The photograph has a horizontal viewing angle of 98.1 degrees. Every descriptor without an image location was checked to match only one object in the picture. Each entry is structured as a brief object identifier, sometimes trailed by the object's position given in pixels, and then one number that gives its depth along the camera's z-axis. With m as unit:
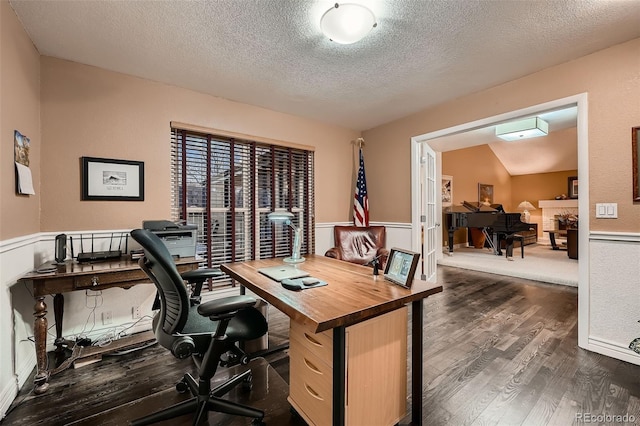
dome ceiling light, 1.68
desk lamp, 2.24
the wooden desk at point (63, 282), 1.82
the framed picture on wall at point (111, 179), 2.44
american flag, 4.18
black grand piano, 6.03
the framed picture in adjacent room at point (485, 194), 8.16
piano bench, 5.98
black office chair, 1.28
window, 3.01
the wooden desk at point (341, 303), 1.20
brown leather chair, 3.70
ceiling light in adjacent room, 3.84
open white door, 3.75
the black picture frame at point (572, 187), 8.36
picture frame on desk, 1.51
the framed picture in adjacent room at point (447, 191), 6.95
